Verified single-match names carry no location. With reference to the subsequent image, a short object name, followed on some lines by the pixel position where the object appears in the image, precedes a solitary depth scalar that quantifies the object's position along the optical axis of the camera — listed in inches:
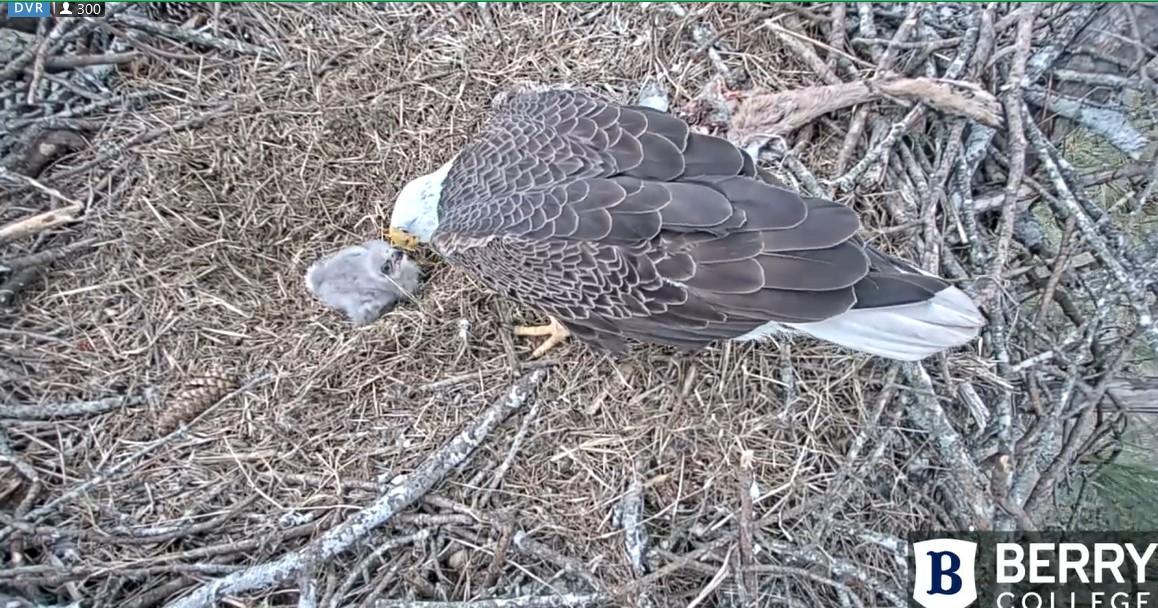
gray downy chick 96.9
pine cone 92.1
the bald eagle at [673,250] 73.9
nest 83.6
